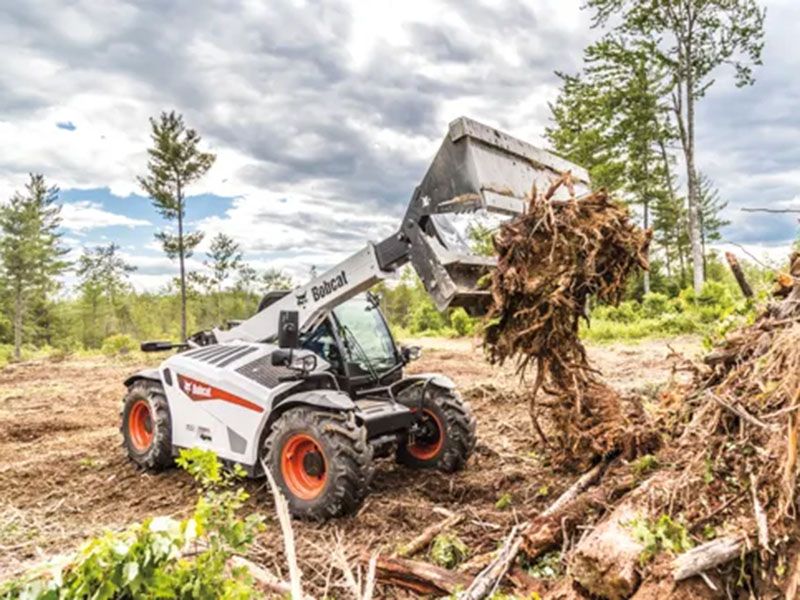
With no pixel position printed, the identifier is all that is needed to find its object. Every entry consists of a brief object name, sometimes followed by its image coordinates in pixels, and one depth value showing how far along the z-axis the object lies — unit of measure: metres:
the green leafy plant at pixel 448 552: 3.88
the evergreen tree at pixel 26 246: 28.03
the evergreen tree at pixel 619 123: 20.95
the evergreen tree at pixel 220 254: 27.64
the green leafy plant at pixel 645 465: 3.89
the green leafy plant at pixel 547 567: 3.45
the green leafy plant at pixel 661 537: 2.81
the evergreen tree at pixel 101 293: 35.94
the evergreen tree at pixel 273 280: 35.97
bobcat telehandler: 4.61
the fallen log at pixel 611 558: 2.84
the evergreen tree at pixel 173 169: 23.50
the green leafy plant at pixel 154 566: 2.17
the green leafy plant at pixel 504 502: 4.70
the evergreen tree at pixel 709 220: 34.66
